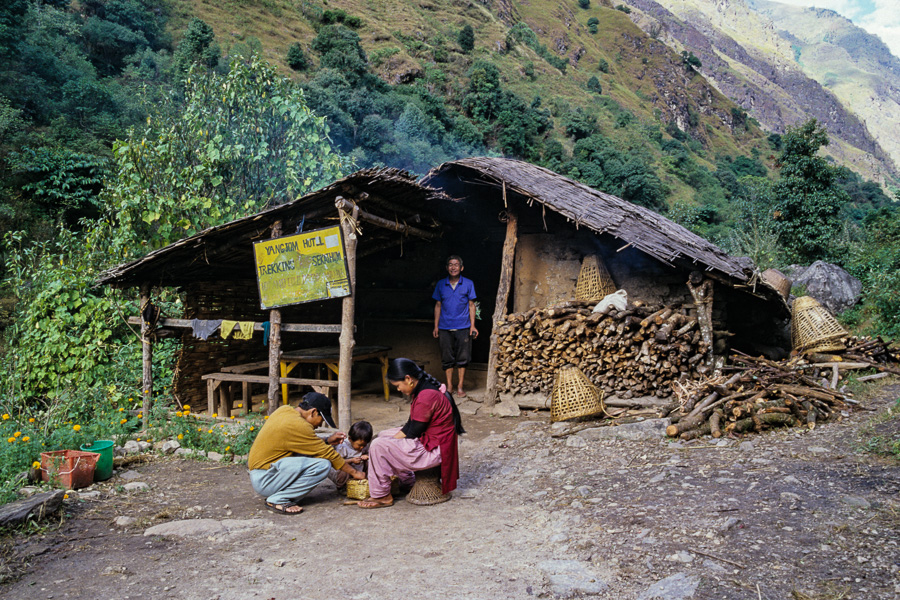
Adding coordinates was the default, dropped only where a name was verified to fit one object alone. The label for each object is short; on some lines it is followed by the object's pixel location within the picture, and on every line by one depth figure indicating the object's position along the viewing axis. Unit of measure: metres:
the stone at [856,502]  3.34
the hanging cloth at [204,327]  6.64
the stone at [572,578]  2.78
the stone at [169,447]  5.87
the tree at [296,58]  33.31
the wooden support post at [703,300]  6.45
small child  4.39
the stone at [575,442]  5.60
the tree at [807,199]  17.47
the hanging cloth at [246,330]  6.49
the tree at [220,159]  8.42
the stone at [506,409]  7.07
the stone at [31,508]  3.65
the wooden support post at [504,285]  7.48
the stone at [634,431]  5.46
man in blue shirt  7.54
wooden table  6.94
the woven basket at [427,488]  4.20
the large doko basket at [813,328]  7.41
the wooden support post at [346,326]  5.82
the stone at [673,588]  2.60
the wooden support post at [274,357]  6.27
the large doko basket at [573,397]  6.13
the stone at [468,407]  7.22
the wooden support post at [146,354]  6.80
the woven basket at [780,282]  9.88
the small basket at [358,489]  4.23
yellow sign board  5.86
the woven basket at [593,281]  7.14
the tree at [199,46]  28.21
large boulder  12.41
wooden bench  6.85
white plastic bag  6.64
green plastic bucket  4.88
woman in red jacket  4.04
